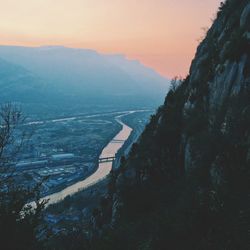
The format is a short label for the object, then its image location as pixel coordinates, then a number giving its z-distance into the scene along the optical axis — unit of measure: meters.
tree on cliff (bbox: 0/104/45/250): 9.36
